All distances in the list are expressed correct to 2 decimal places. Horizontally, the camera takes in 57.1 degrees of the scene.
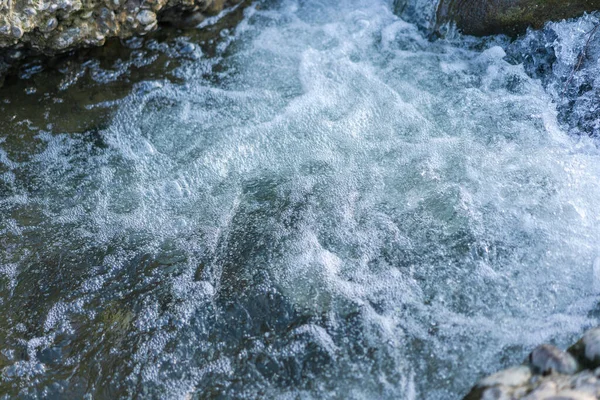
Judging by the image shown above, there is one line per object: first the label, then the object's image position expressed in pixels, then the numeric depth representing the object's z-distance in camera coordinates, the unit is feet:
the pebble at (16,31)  11.16
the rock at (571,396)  6.49
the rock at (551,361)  7.23
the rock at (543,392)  6.71
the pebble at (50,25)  11.74
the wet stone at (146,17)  13.15
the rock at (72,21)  11.18
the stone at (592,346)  7.19
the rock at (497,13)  13.03
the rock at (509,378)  7.32
